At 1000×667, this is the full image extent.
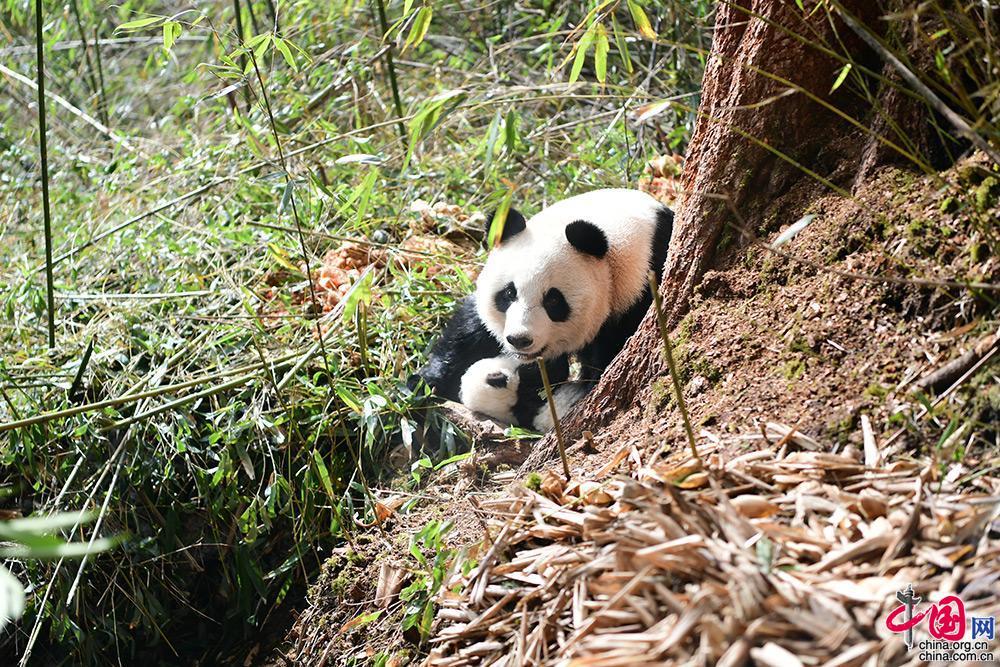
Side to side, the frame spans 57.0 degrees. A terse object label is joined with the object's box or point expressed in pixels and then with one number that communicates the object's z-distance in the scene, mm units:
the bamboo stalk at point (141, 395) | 2553
